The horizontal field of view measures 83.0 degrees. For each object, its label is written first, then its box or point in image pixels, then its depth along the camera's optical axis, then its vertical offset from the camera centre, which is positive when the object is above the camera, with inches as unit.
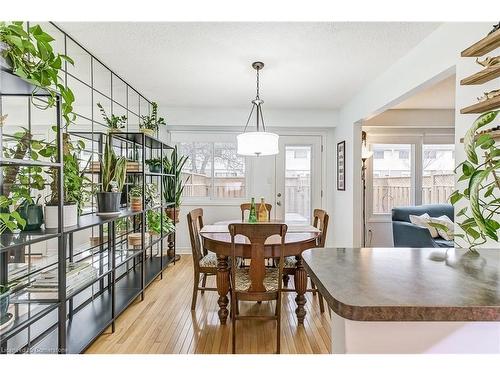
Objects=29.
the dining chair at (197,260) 98.4 -26.5
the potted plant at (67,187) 64.3 +0.2
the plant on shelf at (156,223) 138.5 -17.3
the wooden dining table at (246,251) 84.4 -19.5
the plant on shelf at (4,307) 49.9 -21.5
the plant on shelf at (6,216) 49.1 -5.1
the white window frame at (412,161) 189.8 +18.6
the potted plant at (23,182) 59.1 +1.2
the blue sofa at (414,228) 134.0 -20.1
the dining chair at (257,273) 75.3 -23.9
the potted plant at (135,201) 110.2 -5.1
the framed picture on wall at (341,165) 166.2 +13.9
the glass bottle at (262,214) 113.8 -10.4
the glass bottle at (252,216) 111.3 -11.0
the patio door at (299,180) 187.3 +5.6
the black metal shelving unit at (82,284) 58.4 -25.4
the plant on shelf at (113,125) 109.9 +24.7
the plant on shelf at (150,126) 124.2 +29.5
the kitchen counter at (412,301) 22.6 -9.5
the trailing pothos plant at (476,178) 36.8 +1.5
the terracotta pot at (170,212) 159.9 -13.6
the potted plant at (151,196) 131.3 -3.9
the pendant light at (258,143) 103.6 +16.8
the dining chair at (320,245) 97.5 -26.1
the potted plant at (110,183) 91.0 +1.6
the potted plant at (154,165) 142.6 +11.6
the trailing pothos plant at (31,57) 50.3 +25.1
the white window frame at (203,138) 185.2 +32.9
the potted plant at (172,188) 159.9 +0.0
